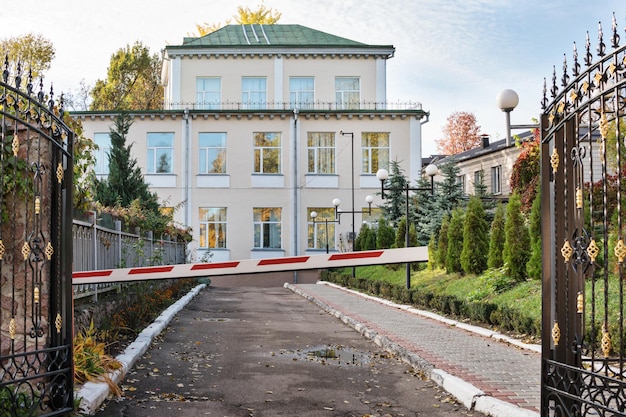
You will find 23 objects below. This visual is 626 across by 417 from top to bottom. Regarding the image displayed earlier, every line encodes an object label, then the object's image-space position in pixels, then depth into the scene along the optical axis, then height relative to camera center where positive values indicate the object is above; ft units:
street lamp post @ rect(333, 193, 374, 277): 106.73 +3.47
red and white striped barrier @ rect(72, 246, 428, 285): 26.50 -1.19
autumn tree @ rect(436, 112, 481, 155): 207.00 +28.13
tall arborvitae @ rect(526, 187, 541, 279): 46.88 -0.93
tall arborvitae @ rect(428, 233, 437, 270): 72.59 -2.42
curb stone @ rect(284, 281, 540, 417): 22.80 -5.88
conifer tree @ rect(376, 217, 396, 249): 101.60 -0.88
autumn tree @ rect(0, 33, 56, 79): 164.86 +42.87
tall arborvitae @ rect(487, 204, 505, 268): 56.03 -0.94
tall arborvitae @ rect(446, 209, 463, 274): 65.00 -1.25
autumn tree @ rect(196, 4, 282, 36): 172.86 +51.99
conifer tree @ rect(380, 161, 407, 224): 118.83 +4.94
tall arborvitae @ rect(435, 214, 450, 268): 70.18 -1.24
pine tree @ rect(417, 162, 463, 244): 101.04 +4.19
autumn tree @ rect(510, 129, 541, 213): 84.79 +7.97
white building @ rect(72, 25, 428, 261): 131.03 +12.32
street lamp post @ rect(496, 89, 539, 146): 40.01 +7.25
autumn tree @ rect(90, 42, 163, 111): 185.98 +39.39
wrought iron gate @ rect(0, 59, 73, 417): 20.84 -0.55
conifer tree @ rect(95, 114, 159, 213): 86.63 +6.02
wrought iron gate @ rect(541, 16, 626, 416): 17.28 +0.04
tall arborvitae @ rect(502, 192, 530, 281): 51.42 -0.95
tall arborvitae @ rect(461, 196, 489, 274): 60.80 -0.92
